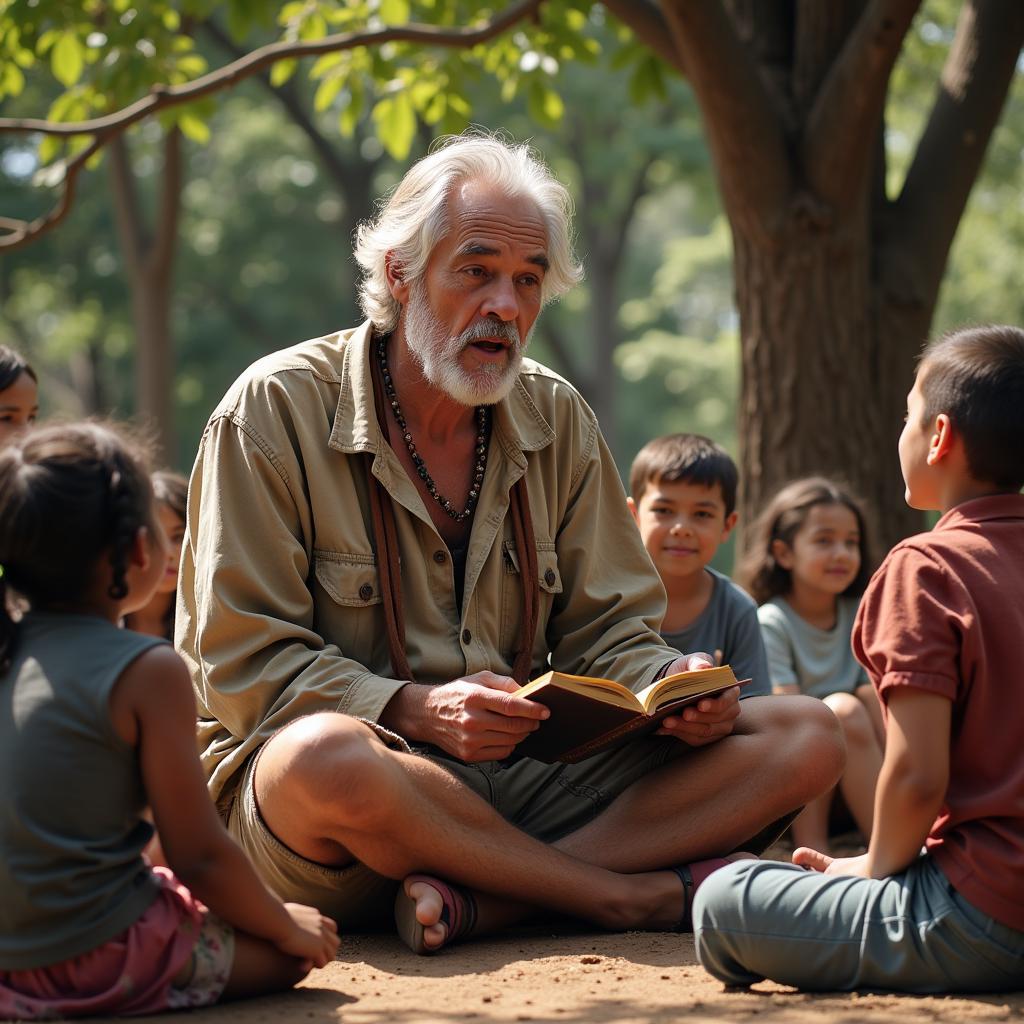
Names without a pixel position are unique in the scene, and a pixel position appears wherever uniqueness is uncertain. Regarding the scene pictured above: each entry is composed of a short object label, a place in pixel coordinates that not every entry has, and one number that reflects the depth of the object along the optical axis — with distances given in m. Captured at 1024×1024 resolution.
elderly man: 3.54
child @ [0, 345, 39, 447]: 4.80
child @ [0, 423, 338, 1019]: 2.65
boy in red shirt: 2.81
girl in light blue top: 5.54
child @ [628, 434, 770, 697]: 5.08
